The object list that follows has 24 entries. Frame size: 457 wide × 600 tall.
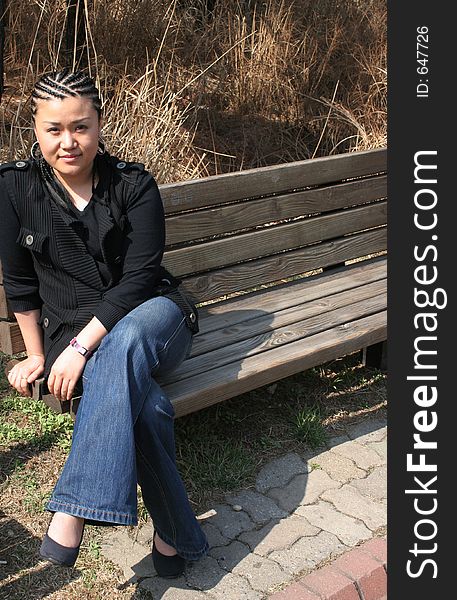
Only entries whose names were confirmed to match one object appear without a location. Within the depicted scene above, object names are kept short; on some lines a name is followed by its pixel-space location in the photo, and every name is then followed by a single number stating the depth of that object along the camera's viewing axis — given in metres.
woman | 2.59
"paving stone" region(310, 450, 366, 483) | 3.60
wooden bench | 3.44
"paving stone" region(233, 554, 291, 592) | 2.92
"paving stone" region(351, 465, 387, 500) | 3.49
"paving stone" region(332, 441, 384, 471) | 3.71
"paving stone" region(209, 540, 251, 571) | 3.01
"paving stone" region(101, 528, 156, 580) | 2.94
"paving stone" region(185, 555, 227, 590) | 2.90
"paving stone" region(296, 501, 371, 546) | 3.20
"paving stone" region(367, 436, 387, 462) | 3.80
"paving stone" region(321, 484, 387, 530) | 3.32
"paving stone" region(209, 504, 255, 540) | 3.19
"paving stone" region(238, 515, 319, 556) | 3.12
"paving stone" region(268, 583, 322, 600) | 2.82
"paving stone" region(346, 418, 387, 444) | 3.93
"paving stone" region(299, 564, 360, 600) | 2.86
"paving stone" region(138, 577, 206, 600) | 2.83
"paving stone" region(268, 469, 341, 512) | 3.41
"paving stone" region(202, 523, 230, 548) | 3.12
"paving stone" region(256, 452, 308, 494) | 3.51
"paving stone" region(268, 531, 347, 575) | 3.02
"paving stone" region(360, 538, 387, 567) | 3.05
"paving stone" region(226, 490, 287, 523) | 3.30
